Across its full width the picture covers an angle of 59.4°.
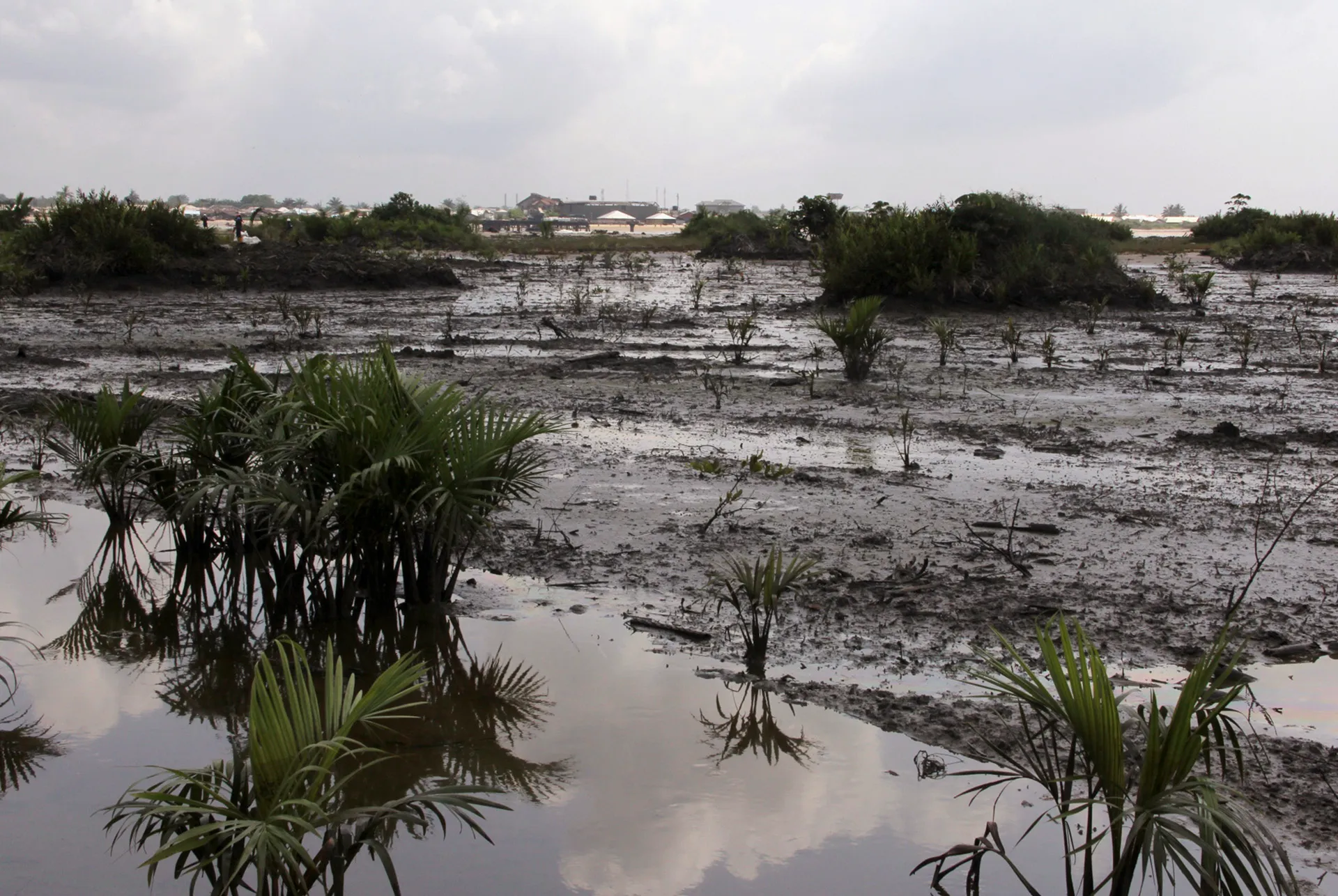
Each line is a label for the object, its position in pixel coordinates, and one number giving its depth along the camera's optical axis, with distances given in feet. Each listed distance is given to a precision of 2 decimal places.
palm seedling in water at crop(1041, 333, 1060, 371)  43.80
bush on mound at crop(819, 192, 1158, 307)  65.10
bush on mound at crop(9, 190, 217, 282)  71.87
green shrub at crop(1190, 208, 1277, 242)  135.74
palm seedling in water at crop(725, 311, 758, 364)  45.03
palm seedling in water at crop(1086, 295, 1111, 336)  56.24
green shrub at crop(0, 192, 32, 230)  84.89
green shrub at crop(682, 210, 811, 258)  120.47
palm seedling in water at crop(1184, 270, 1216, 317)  65.96
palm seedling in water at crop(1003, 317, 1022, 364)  45.55
